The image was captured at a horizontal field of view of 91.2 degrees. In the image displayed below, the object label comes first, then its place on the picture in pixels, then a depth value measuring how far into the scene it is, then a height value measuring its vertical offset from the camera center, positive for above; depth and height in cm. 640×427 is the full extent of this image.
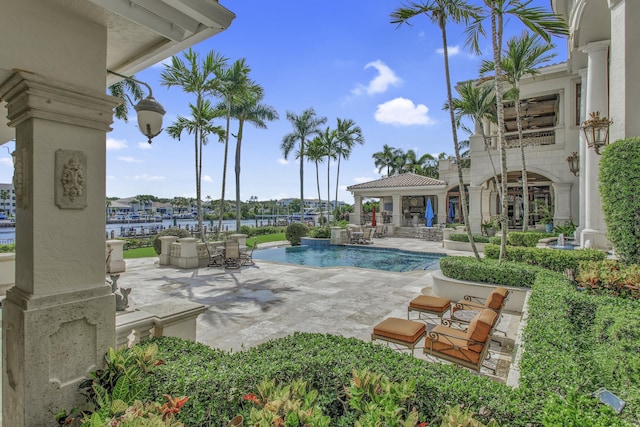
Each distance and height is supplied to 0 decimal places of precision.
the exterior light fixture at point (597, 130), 770 +215
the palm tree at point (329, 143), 2861 +659
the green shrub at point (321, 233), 2209 -137
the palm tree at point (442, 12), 804 +525
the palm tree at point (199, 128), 1491 +437
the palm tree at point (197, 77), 1344 +597
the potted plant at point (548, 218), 1714 -30
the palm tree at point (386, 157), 4988 +911
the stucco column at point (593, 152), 972 +196
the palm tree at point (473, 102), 1227 +442
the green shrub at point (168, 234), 1399 -95
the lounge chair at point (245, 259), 1339 -192
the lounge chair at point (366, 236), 2155 -157
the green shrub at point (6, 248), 1253 -137
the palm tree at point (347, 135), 2919 +744
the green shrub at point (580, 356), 202 -131
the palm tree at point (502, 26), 727 +461
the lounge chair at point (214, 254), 1284 -171
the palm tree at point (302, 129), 3225 +878
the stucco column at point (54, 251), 266 -34
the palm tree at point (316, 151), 2898 +602
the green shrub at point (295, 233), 2200 -136
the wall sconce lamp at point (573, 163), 1324 +212
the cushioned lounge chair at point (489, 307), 540 -168
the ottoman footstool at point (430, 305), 611 -184
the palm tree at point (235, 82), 1502 +643
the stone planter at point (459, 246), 1744 -189
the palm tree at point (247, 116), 2212 +731
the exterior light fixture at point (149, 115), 381 +122
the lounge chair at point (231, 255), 1271 -168
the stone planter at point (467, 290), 713 -187
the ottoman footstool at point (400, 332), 465 -182
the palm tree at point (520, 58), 1270 +654
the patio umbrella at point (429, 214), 2656 -6
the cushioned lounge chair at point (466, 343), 418 -184
